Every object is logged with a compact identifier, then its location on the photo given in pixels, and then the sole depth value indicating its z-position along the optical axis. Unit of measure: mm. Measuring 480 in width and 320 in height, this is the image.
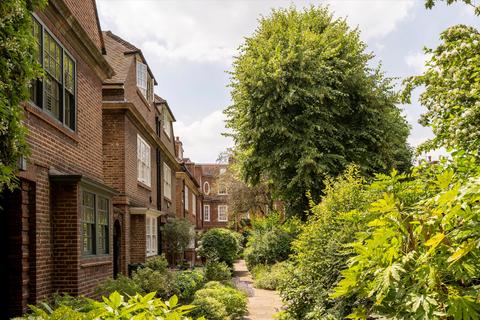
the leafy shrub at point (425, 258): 3768
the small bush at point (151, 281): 12828
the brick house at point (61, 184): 8812
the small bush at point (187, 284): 14984
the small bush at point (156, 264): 16891
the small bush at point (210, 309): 12039
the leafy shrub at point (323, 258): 9922
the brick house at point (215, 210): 66312
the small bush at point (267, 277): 21172
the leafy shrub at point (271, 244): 25516
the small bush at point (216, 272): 20047
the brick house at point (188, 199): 35250
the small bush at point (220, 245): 28116
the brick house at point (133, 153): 16969
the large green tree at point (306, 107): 20969
